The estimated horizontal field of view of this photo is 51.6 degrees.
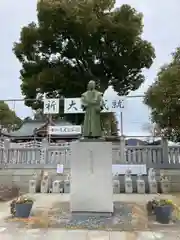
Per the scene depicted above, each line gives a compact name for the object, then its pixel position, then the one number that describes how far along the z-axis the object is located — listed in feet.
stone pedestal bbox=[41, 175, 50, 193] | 19.58
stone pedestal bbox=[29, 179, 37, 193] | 19.49
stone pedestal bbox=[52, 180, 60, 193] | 19.32
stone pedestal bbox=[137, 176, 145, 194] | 18.85
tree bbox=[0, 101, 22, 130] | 58.78
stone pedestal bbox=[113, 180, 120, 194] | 19.07
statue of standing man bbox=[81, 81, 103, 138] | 11.69
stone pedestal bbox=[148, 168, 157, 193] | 18.84
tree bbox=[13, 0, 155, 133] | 31.63
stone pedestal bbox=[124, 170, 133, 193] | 18.99
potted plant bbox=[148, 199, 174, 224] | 9.94
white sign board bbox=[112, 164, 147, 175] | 19.97
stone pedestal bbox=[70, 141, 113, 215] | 10.96
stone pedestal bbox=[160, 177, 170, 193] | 18.84
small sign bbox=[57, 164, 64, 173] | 20.60
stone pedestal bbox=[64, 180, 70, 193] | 19.31
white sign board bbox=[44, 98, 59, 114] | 22.80
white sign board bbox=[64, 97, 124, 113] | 22.45
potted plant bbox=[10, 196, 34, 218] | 10.68
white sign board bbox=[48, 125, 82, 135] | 23.25
